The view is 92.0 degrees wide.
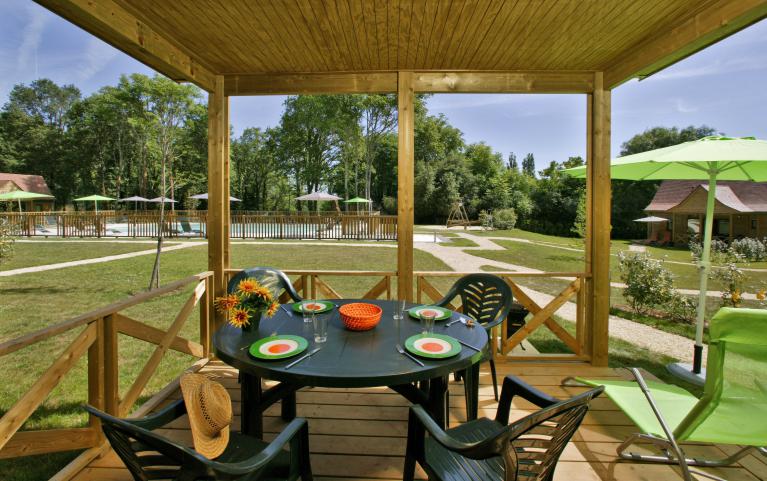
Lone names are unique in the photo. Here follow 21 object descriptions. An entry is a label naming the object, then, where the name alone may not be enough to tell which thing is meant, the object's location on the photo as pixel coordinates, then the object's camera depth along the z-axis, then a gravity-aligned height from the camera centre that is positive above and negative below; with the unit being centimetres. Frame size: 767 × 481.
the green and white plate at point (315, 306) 219 -50
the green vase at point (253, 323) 186 -51
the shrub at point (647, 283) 565 -94
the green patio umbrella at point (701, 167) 257 +46
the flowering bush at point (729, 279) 525 -82
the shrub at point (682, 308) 558 -131
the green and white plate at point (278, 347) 152 -53
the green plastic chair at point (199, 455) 85 -63
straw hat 102 -55
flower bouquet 173 -39
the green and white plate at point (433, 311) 209 -52
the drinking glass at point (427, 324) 183 -51
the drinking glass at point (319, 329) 171 -49
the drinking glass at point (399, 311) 209 -50
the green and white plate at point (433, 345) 155 -54
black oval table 139 -56
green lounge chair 146 -70
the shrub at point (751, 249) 1124 -83
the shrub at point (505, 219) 2061 +21
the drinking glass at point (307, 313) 196 -49
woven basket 184 -48
